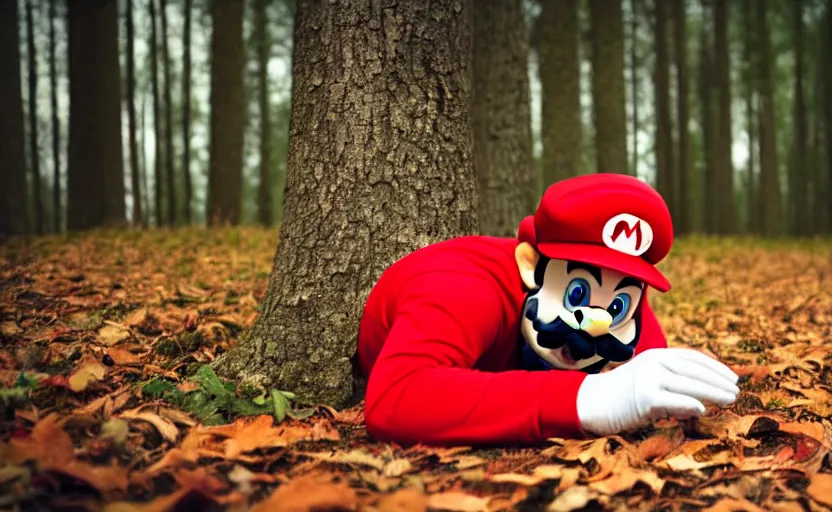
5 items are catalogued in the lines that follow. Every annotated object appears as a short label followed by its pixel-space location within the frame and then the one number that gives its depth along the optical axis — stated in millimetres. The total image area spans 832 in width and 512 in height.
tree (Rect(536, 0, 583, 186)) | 8539
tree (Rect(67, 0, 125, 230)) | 9055
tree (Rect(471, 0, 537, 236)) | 5898
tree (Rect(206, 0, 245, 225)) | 9602
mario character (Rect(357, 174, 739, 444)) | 1935
